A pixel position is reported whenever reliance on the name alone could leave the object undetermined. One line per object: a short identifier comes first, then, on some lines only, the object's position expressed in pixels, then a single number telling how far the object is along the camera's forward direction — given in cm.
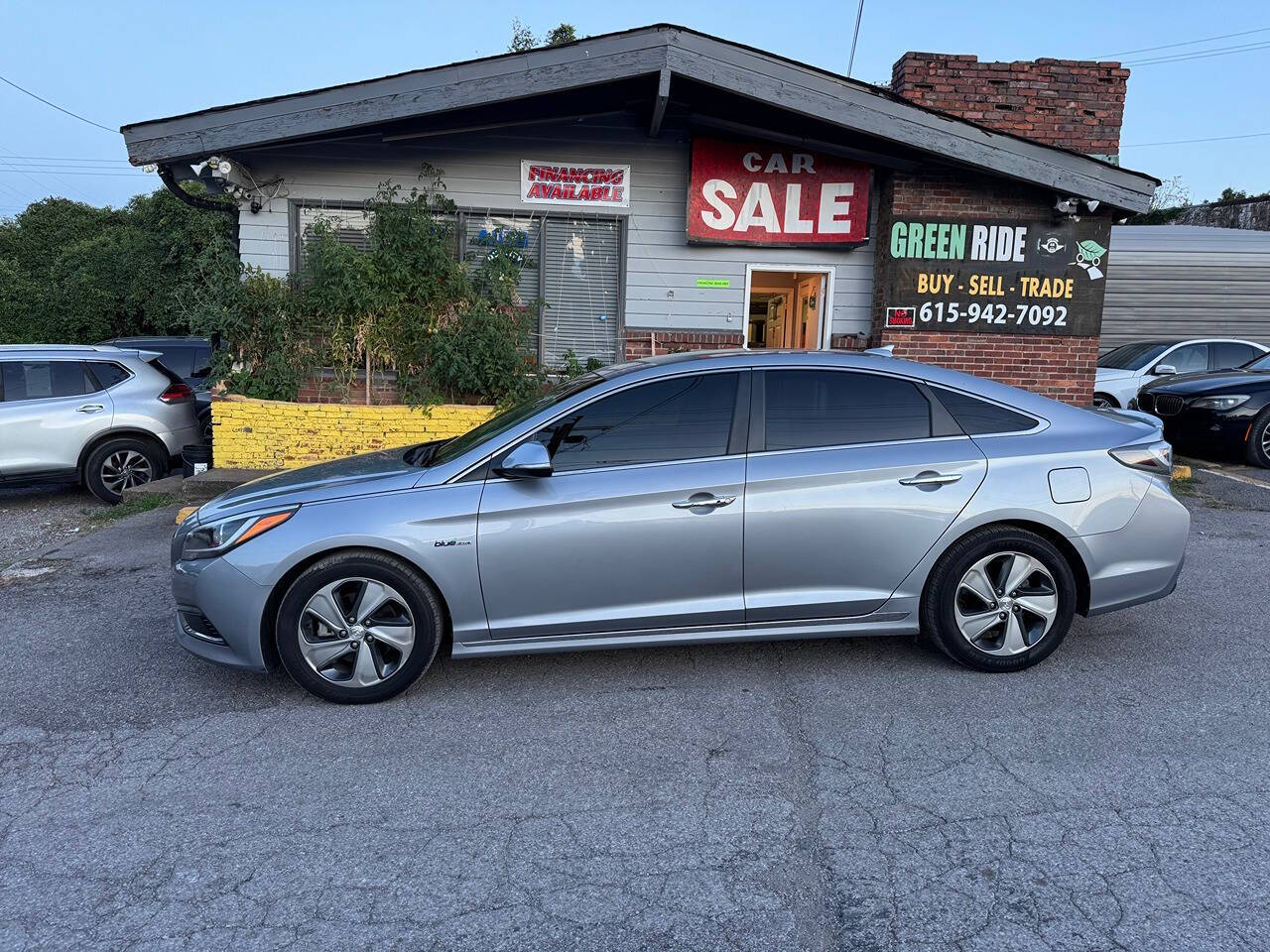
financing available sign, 979
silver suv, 914
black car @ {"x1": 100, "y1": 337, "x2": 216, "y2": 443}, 1297
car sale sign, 967
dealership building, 927
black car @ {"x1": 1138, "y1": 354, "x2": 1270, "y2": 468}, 1097
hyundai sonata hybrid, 424
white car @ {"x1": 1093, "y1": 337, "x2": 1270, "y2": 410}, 1298
